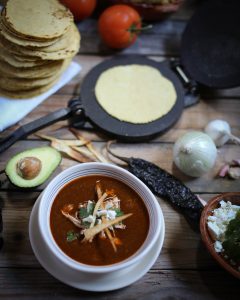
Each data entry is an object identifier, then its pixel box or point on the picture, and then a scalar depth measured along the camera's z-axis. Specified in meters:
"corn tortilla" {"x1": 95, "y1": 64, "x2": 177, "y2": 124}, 1.40
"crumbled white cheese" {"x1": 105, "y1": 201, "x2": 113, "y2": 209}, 1.03
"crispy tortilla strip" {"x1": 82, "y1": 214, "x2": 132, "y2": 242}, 0.97
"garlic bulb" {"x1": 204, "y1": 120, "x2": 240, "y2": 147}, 1.34
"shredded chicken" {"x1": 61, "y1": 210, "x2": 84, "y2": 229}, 1.00
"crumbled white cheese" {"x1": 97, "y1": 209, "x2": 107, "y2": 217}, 1.01
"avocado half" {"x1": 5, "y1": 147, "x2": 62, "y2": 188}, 1.14
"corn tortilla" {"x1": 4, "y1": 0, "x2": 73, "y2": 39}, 1.23
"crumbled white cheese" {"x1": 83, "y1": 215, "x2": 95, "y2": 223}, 1.00
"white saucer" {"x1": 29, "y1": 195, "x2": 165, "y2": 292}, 0.95
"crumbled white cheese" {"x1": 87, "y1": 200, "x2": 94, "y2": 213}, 1.03
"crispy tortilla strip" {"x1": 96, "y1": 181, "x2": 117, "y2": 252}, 0.97
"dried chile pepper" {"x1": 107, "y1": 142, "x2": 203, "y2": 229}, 1.19
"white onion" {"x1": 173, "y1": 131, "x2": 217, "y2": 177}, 1.22
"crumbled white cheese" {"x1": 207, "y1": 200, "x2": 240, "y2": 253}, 1.04
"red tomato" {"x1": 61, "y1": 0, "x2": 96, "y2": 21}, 1.61
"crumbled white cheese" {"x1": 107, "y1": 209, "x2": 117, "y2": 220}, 1.01
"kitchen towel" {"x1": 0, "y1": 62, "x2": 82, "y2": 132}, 1.33
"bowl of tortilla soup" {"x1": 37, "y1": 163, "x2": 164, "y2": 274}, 0.94
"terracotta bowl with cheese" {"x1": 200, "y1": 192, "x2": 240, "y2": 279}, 0.98
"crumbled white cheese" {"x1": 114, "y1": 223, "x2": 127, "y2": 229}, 1.01
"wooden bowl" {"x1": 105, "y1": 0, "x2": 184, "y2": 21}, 1.67
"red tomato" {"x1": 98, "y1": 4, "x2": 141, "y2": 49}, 1.56
